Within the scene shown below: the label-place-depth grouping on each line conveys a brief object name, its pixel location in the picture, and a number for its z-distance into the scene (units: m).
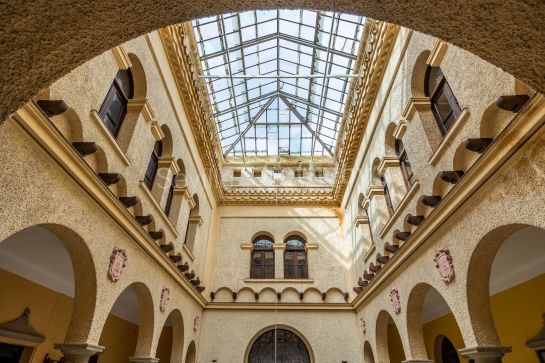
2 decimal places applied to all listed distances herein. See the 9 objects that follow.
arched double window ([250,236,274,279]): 11.83
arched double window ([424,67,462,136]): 5.29
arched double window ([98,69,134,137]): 5.33
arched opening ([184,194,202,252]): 9.88
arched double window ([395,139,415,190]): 7.01
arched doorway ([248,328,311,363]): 10.30
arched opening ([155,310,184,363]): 8.31
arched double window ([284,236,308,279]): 11.86
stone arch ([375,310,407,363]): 8.09
